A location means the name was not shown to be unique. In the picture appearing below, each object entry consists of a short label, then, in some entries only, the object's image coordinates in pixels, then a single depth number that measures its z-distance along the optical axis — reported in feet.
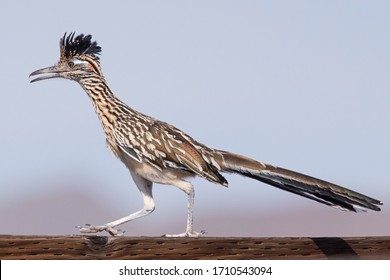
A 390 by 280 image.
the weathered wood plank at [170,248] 24.14
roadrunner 30.17
